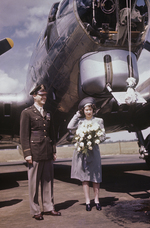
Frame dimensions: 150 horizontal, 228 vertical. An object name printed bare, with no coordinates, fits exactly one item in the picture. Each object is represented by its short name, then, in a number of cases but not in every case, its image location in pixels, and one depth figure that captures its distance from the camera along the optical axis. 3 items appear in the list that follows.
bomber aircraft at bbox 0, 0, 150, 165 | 5.29
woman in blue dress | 4.48
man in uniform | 4.21
